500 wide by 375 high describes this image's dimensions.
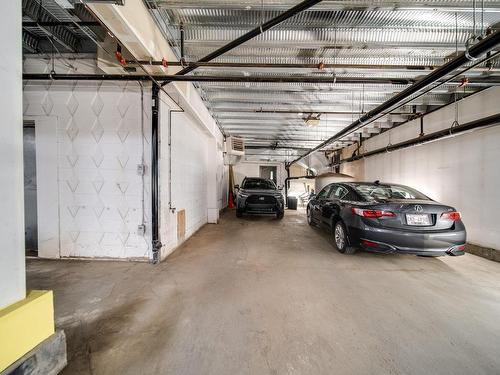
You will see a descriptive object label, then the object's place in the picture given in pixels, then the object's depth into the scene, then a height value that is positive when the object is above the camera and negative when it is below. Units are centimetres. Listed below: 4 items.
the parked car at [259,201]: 600 -51
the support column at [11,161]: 102 +13
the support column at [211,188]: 579 -9
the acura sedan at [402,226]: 267 -60
